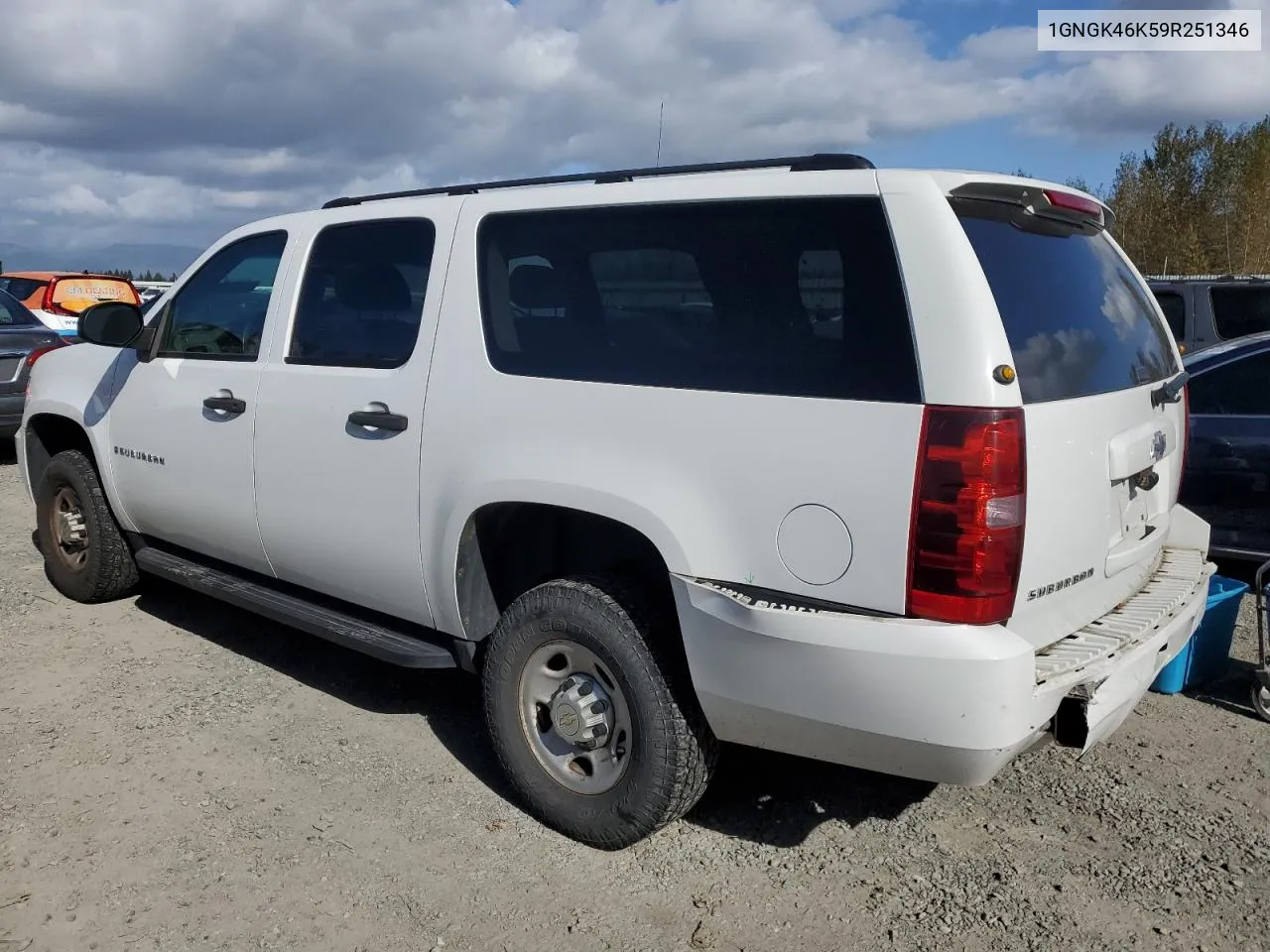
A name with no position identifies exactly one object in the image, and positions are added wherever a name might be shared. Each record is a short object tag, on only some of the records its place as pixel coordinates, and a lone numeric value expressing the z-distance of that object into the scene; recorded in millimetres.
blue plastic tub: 4441
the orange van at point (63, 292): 13961
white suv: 2580
